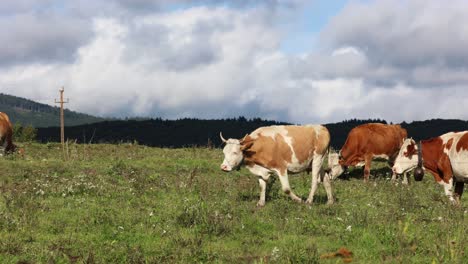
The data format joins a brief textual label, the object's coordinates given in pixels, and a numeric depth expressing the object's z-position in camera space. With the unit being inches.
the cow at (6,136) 1252.5
